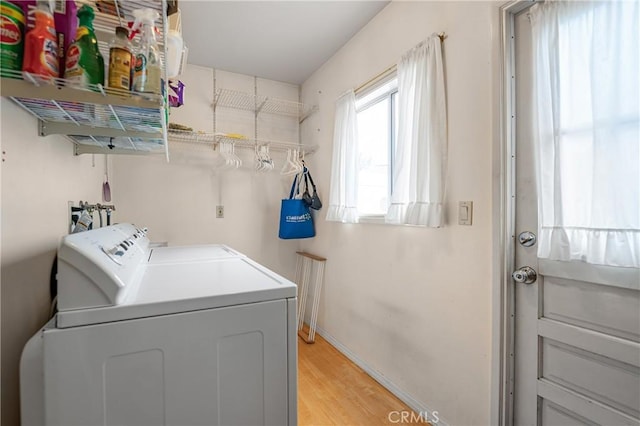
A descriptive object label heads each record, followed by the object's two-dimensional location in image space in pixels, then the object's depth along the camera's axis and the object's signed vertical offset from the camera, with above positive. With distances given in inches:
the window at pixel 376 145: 86.0 +22.0
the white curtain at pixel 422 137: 62.7 +17.7
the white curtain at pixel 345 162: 92.0 +16.9
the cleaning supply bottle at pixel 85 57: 27.3 +15.0
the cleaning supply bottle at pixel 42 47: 25.2 +14.6
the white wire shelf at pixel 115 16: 34.7 +25.0
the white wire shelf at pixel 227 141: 102.3 +27.9
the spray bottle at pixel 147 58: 30.4 +16.5
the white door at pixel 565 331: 39.7 -17.3
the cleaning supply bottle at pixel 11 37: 24.5 +15.0
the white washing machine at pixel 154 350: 27.3 -14.2
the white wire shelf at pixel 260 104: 114.3 +45.5
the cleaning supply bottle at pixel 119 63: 29.3 +15.2
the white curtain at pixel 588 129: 37.6 +12.2
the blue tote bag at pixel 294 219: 111.4 -1.8
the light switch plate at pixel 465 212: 58.4 +0.7
